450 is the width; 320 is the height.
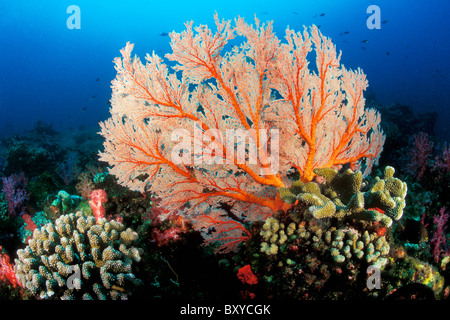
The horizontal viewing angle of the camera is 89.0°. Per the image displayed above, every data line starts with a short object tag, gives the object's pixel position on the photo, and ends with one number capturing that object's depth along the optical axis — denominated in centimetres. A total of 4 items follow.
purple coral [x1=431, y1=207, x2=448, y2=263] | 375
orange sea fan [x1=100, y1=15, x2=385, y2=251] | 325
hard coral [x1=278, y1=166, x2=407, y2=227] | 285
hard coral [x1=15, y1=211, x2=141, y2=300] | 320
